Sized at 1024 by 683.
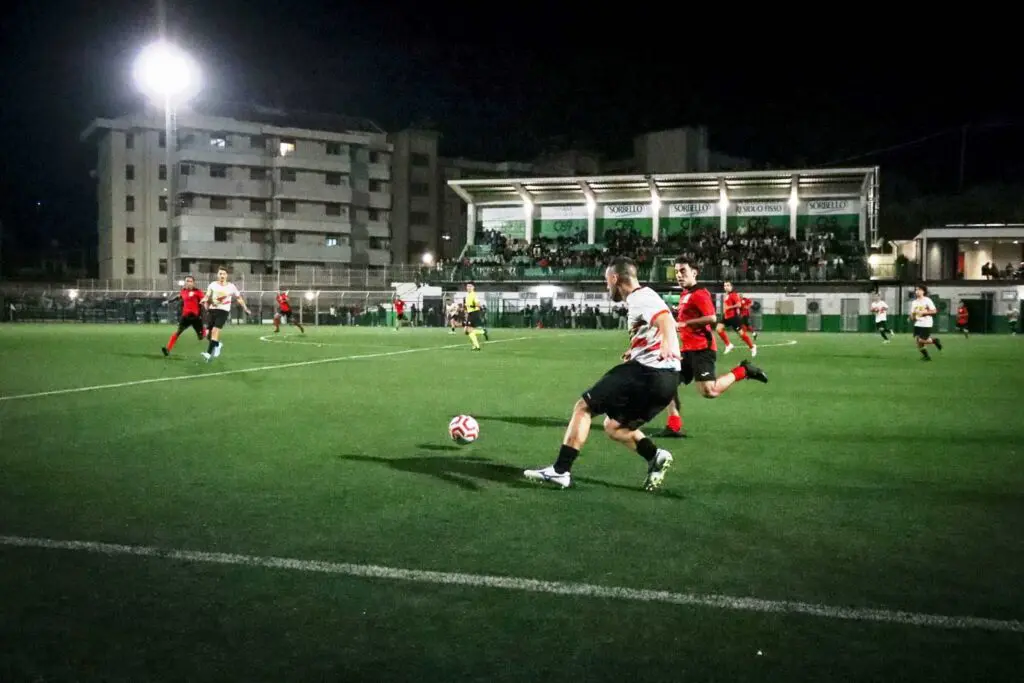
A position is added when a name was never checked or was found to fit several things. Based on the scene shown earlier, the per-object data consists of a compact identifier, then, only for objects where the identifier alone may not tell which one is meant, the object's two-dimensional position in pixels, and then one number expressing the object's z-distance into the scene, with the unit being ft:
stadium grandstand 182.60
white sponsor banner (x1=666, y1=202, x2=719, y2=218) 197.57
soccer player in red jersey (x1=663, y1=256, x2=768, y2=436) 33.30
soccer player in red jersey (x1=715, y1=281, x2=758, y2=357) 74.03
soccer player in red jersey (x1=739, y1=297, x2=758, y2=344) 81.91
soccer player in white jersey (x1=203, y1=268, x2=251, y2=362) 67.21
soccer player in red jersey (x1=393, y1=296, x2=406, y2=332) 163.63
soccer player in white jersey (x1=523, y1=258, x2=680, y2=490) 22.29
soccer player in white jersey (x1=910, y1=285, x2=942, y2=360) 77.30
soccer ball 29.19
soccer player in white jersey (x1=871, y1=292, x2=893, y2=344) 117.60
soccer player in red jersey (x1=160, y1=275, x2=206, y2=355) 70.95
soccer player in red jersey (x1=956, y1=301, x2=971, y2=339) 146.36
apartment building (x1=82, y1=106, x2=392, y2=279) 242.17
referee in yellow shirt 93.48
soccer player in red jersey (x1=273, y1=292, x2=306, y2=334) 139.74
